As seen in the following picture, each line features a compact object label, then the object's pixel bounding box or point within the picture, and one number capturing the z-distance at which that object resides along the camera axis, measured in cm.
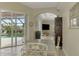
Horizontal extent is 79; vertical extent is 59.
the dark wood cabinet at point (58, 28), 269
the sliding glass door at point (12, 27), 237
